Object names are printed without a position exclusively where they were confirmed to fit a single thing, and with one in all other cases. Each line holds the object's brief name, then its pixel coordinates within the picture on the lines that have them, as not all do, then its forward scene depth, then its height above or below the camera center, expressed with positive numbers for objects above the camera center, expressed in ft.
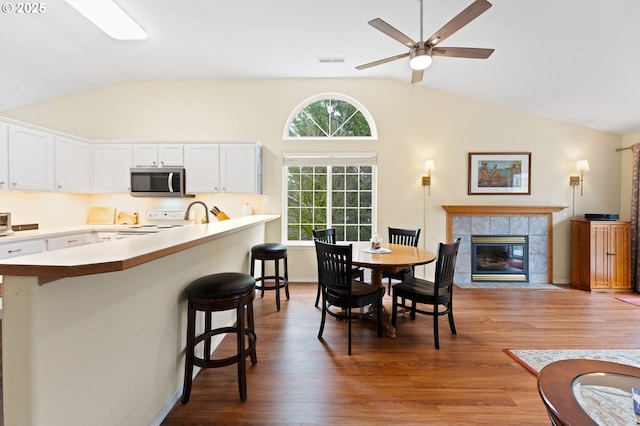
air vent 12.00 +6.75
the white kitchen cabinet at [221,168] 13.01 +2.00
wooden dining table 7.86 -1.55
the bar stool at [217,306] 5.42 -2.00
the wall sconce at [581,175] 13.34 +1.81
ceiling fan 6.49 +4.50
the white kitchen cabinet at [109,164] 13.12 +2.19
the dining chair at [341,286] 7.50 -2.30
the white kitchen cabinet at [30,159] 10.00 +1.93
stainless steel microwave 12.77 +1.32
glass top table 2.89 -2.19
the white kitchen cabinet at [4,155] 9.61 +1.91
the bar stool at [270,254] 10.29 -1.74
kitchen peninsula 2.98 -1.74
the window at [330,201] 14.43 +0.45
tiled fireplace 13.91 -1.07
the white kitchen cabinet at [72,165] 11.68 +1.97
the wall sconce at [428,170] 13.64 +2.06
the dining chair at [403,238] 10.47 -1.27
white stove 13.64 -0.48
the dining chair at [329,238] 10.23 -1.21
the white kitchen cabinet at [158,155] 13.03 +2.62
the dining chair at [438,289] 7.83 -2.50
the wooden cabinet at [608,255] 12.73 -2.16
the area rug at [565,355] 7.06 -4.03
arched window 14.40 +4.81
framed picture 14.02 +2.09
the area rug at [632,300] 11.15 -3.87
